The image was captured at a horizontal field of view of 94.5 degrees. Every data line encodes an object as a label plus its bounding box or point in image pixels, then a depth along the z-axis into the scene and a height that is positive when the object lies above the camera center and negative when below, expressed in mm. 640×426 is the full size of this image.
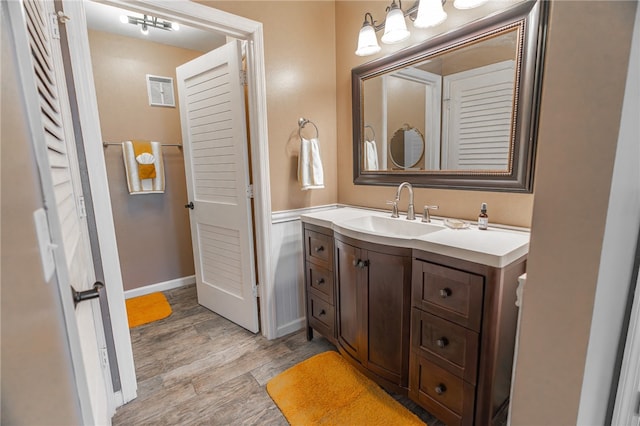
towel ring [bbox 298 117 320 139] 2160 +312
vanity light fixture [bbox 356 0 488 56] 1507 +773
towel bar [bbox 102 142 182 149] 2619 +239
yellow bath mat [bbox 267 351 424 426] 1480 -1257
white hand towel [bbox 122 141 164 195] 2670 -38
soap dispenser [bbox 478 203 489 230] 1506 -286
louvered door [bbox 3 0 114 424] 530 -30
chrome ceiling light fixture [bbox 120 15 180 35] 2328 +1173
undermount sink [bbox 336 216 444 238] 1654 -370
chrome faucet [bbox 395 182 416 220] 1775 -228
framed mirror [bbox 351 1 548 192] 1363 +321
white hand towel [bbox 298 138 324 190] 2088 +3
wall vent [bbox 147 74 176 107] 2807 +747
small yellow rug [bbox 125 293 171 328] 2525 -1257
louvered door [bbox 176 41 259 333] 2061 -80
